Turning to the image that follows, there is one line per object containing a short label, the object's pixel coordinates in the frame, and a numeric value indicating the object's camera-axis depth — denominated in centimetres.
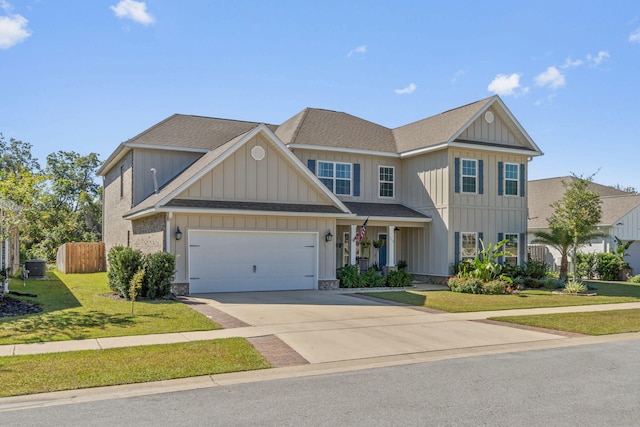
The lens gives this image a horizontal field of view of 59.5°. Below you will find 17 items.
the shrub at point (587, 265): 2912
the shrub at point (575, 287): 2083
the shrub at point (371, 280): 2138
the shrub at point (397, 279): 2169
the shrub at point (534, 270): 2378
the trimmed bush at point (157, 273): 1605
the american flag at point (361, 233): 2155
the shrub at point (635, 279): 2725
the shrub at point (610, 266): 2867
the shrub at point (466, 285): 2041
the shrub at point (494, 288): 2018
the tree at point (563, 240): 2291
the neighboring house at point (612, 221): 3056
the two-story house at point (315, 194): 1852
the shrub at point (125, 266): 1597
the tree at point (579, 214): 2267
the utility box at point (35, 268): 2328
